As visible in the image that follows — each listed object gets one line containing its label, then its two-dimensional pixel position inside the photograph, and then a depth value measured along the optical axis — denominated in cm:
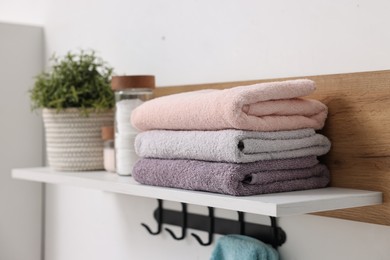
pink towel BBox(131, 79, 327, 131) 84
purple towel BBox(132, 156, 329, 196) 84
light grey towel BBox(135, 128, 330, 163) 84
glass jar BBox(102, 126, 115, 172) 121
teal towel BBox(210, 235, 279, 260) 99
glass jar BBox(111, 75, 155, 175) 113
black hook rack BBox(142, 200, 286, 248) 103
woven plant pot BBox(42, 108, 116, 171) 125
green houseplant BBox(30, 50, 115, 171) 125
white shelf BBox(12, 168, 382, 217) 77
